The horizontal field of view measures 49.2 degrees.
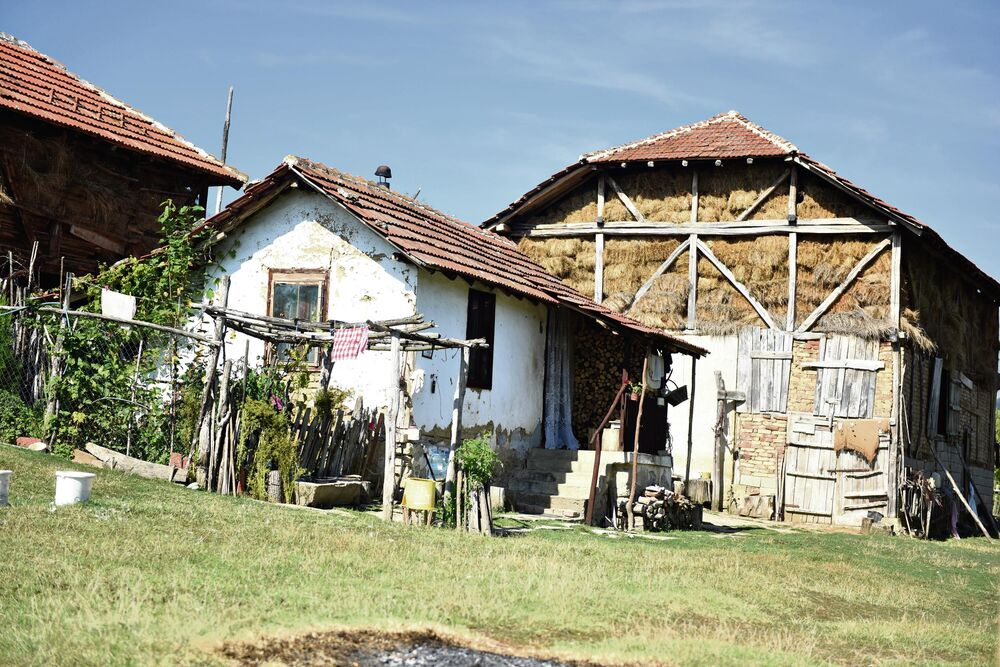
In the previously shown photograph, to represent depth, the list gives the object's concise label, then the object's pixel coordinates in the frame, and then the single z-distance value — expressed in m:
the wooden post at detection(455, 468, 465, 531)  13.31
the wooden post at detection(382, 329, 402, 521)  13.37
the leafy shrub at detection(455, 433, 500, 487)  13.43
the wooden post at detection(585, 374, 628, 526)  15.88
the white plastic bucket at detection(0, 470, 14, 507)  10.28
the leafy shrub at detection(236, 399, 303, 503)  13.97
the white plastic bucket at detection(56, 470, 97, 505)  10.63
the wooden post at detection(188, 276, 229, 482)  14.05
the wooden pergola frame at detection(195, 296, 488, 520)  13.56
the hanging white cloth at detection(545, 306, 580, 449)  19.72
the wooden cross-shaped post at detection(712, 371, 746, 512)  21.55
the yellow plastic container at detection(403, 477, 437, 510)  13.20
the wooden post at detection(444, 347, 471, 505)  14.14
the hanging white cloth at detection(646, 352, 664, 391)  18.66
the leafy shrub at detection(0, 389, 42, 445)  14.61
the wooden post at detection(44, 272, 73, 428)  14.57
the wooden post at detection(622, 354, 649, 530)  15.98
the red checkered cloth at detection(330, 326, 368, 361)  13.88
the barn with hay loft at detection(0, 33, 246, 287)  18.86
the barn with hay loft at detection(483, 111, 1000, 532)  20.78
